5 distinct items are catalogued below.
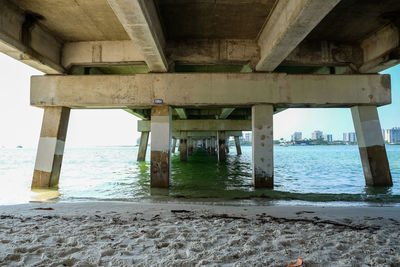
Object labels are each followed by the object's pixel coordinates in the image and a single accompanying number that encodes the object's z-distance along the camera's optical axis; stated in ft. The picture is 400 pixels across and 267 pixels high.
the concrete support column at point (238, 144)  124.47
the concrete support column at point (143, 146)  72.31
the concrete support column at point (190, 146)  134.40
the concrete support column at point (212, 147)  125.79
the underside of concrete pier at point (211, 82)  25.73
